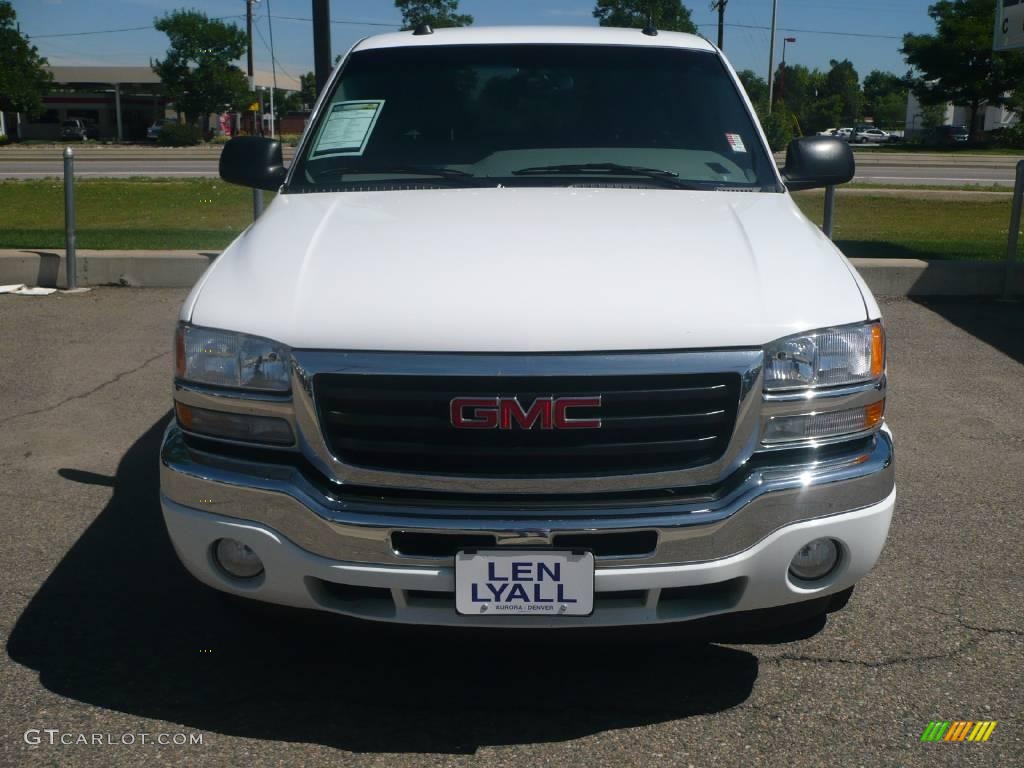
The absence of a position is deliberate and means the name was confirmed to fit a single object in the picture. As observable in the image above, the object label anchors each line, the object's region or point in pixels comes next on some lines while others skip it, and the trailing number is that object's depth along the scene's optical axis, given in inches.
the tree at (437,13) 3093.0
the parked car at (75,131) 2819.9
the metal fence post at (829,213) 382.3
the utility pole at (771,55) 2381.0
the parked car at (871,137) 3112.9
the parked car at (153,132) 2736.7
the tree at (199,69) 3083.2
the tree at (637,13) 3065.9
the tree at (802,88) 3612.2
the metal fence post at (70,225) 371.9
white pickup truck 107.5
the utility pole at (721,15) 2327.8
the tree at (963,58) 2472.9
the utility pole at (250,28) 1900.8
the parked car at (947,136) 2615.7
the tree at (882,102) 4992.6
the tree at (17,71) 2704.2
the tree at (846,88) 4886.8
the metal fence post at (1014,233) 365.7
